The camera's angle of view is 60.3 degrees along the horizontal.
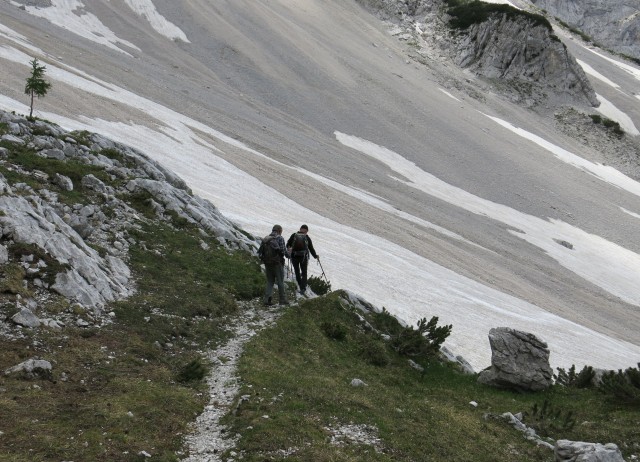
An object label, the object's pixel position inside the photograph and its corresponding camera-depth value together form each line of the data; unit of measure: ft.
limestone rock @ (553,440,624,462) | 31.53
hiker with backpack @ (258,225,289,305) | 61.16
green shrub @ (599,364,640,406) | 48.47
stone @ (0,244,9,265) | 42.03
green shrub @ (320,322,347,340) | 58.95
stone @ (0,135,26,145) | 68.74
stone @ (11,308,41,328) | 38.13
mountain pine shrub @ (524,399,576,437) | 42.45
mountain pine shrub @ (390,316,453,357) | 61.05
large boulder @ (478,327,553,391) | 55.52
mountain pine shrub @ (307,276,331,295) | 77.42
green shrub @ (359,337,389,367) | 56.54
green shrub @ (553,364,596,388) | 57.52
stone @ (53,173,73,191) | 63.87
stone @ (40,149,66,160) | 70.33
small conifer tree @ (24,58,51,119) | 102.17
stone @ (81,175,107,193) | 67.31
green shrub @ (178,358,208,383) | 40.01
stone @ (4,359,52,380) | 33.35
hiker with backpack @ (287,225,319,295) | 67.36
